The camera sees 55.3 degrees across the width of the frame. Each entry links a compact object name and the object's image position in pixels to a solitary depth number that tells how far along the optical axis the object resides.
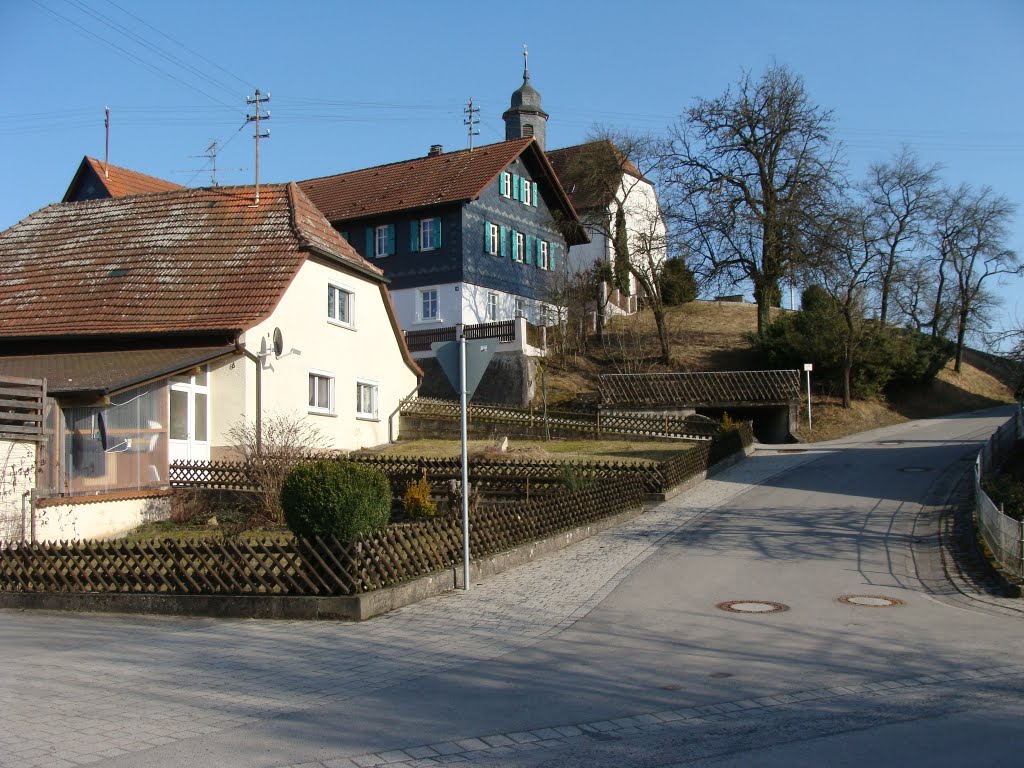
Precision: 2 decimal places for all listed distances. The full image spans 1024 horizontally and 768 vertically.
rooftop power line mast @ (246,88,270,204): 30.53
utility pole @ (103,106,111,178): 39.53
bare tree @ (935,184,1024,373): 52.41
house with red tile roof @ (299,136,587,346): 43.44
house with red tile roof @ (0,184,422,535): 19.70
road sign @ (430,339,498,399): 12.29
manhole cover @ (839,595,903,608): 11.61
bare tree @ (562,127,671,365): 46.28
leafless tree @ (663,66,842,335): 43.72
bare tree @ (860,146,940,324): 47.88
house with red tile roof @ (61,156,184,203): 38.81
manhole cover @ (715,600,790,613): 11.36
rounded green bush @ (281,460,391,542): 11.96
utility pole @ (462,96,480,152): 52.12
